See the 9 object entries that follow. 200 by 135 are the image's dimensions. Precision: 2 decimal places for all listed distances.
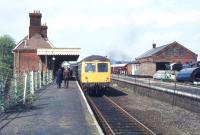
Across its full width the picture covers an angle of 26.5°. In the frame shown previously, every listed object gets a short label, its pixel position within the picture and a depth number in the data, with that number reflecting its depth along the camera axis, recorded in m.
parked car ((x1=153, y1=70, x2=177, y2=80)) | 52.74
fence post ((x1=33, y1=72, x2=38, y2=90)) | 31.09
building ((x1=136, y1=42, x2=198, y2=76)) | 78.62
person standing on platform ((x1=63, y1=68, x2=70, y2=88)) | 33.88
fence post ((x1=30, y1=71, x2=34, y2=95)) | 25.50
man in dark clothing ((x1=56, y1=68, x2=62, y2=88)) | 33.22
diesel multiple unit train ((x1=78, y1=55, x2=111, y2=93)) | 31.70
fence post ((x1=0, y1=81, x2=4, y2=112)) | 16.32
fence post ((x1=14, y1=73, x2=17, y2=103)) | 19.49
